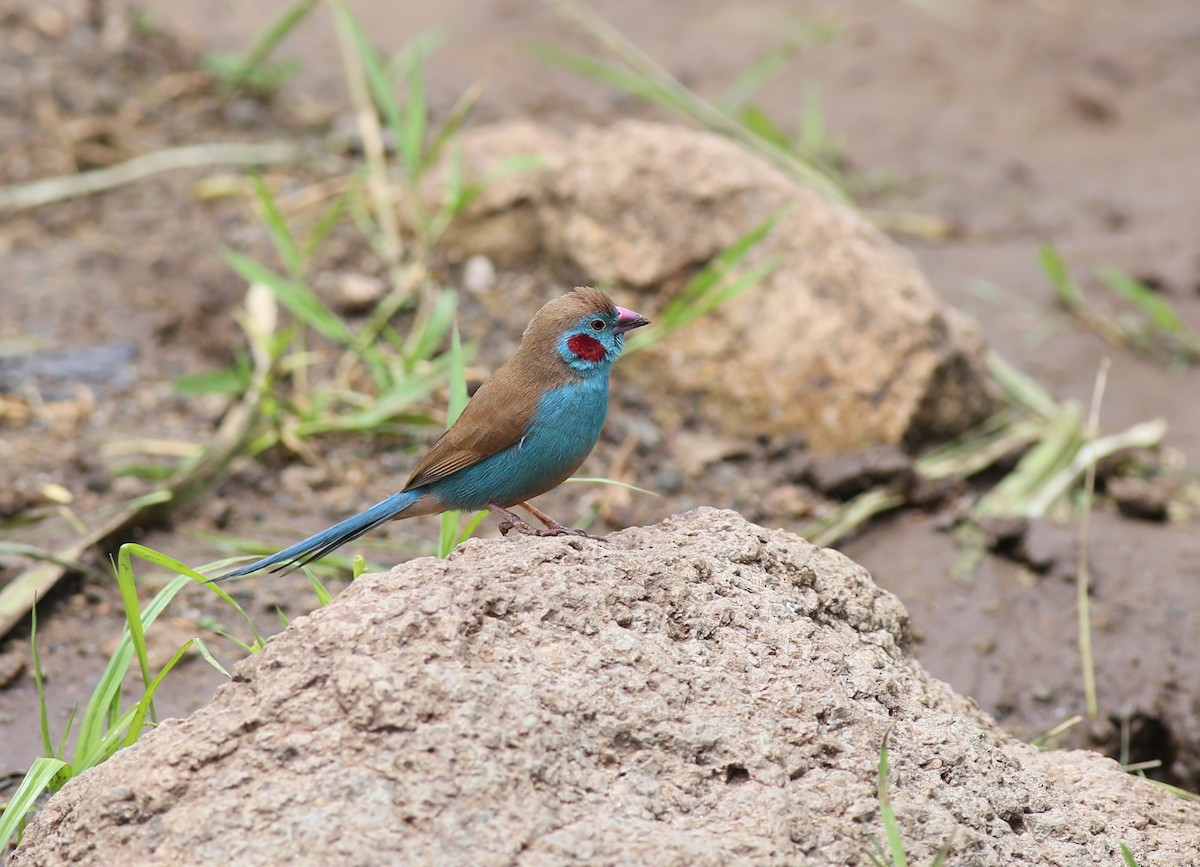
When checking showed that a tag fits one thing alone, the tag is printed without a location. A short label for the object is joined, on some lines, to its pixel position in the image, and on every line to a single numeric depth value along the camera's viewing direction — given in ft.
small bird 22.94
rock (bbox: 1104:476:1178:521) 34.01
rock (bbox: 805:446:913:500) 33.60
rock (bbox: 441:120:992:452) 35.12
